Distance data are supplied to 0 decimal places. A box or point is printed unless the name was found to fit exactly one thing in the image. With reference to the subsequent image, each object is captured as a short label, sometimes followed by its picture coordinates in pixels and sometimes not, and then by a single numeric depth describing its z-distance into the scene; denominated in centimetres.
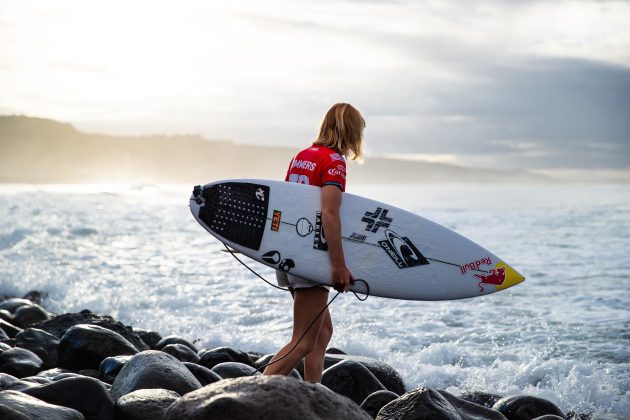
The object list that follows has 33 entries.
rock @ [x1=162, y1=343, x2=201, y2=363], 645
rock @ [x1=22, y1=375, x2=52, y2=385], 485
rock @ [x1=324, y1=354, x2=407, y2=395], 593
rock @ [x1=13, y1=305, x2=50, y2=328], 839
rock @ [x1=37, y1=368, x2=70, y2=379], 520
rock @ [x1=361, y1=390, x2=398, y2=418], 459
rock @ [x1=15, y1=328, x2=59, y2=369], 622
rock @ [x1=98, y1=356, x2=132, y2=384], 524
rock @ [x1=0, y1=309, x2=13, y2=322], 826
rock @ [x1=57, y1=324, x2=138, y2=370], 576
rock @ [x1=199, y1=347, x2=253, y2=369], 637
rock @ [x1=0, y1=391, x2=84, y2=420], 344
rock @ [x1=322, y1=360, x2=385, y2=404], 536
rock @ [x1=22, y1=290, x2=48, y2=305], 1218
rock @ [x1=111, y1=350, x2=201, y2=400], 436
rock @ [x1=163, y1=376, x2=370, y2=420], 280
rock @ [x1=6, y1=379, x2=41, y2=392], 430
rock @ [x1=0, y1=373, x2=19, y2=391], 441
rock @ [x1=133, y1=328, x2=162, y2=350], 758
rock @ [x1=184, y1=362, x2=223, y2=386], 508
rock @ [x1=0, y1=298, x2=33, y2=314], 884
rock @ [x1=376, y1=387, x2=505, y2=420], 394
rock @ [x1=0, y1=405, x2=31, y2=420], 326
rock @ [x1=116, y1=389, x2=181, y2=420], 374
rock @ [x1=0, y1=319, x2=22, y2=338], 731
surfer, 394
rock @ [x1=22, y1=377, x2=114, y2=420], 397
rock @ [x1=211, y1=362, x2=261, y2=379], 557
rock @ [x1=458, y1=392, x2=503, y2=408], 607
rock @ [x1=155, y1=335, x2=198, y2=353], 724
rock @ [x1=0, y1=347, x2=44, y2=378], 557
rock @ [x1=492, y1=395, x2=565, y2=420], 549
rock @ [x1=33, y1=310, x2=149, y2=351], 672
